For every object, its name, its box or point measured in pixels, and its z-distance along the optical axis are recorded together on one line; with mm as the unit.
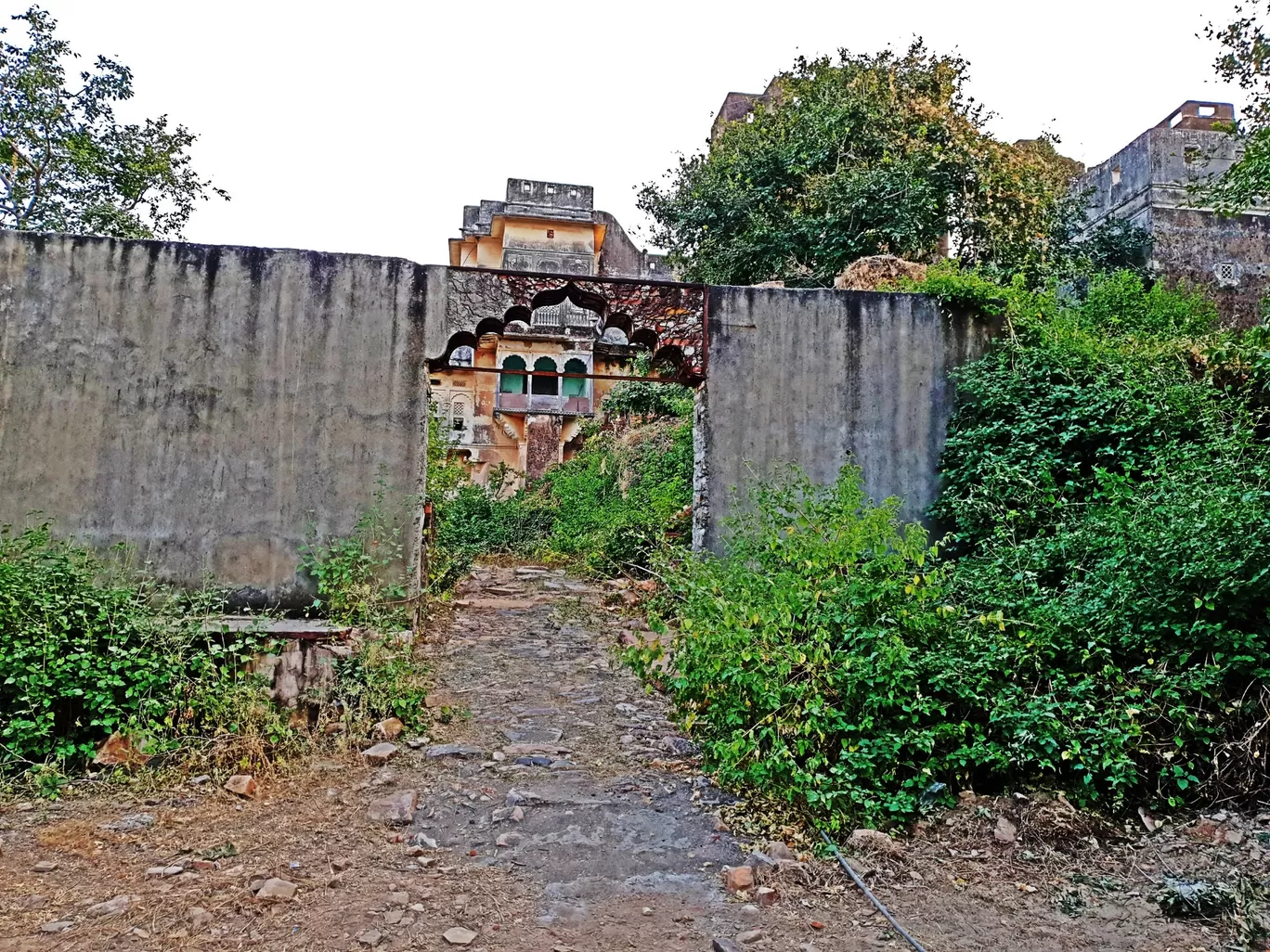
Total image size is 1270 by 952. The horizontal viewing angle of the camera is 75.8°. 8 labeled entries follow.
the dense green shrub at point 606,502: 11328
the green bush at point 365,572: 6246
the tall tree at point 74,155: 13414
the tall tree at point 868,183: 13781
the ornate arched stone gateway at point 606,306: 7098
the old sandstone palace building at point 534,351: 24359
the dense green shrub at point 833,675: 4055
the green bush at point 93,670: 4832
